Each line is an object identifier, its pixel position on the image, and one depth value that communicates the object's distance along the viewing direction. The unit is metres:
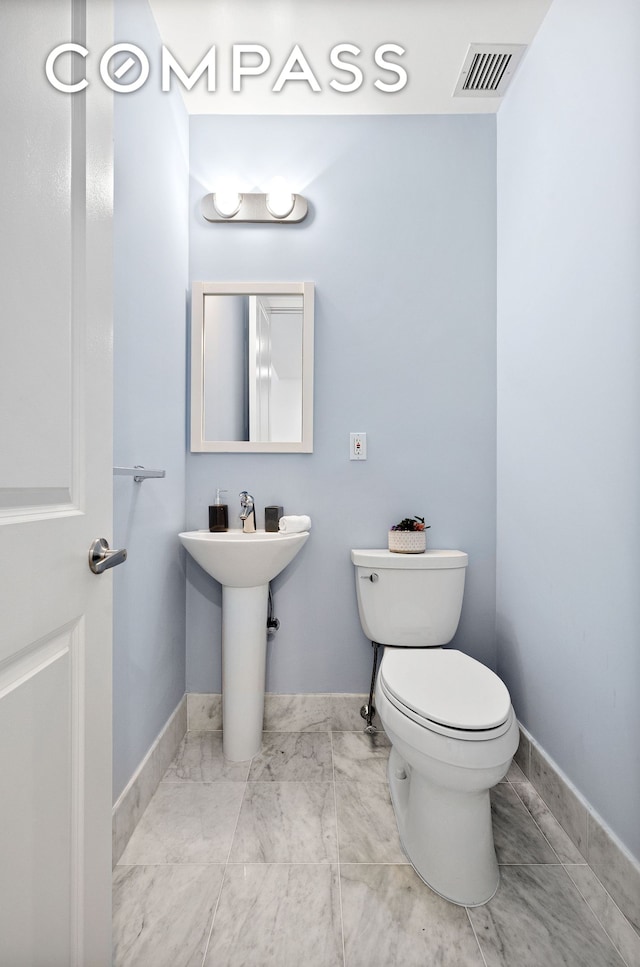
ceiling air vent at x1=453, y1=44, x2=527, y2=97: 1.53
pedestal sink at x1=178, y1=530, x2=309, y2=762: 1.55
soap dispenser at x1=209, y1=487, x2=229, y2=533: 1.73
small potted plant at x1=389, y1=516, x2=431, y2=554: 1.68
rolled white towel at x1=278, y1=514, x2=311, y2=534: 1.66
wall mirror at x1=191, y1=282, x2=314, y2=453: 1.78
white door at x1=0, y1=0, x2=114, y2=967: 0.56
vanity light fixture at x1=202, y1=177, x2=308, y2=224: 1.75
